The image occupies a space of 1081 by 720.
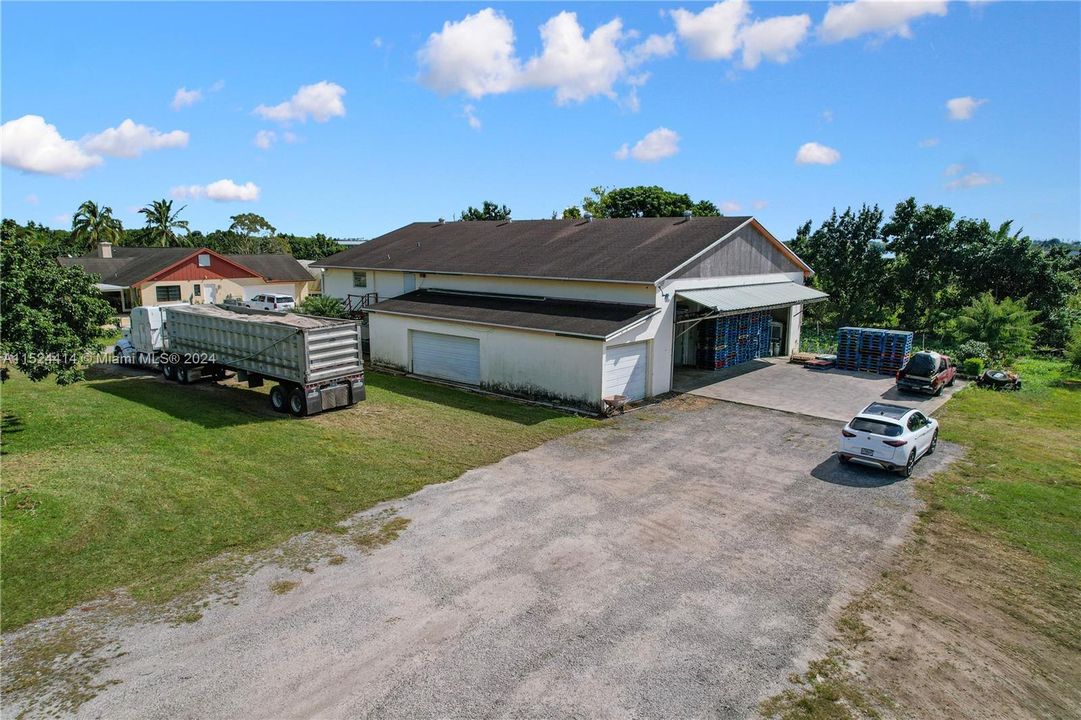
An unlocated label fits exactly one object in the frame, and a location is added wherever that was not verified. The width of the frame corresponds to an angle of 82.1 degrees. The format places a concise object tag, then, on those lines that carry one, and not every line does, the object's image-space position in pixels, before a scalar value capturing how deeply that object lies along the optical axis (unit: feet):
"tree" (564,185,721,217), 190.80
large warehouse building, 75.46
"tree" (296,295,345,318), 104.83
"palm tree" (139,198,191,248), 238.87
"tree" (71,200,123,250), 214.28
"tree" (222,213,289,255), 286.66
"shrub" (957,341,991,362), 97.40
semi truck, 65.16
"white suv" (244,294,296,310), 132.57
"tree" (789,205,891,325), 130.41
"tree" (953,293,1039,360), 102.06
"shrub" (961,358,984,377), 91.30
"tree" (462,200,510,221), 230.89
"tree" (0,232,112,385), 48.78
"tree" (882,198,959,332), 123.54
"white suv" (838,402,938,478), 51.65
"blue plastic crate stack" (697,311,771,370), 97.25
